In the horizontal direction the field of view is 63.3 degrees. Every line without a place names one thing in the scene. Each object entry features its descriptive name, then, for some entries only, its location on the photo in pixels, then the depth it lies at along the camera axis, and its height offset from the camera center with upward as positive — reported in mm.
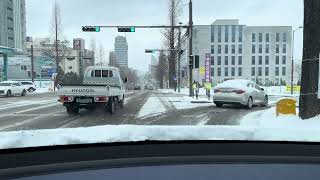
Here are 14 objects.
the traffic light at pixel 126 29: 18758 +3613
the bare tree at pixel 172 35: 28215 +5197
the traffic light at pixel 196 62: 17525 +1125
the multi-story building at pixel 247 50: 70990 +7882
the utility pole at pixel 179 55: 27147 +2511
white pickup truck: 9953 -653
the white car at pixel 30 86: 29157 -794
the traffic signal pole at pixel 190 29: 18244 +3496
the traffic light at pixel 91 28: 19050 +3744
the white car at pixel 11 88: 22150 -799
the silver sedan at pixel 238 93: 11949 -691
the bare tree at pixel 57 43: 33491 +4947
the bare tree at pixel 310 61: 6857 +457
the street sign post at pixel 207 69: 18005 +675
